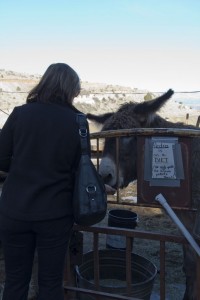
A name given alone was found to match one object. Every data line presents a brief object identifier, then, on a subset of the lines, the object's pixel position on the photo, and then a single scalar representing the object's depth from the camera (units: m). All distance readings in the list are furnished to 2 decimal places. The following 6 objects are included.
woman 2.47
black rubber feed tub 5.18
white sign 3.03
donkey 3.88
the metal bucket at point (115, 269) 3.79
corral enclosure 4.98
